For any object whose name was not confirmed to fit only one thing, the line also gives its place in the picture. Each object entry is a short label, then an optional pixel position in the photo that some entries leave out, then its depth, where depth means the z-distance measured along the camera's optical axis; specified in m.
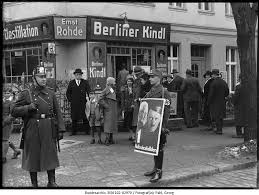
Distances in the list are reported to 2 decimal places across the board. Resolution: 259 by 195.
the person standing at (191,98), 14.03
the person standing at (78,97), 12.49
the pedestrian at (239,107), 11.95
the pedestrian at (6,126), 8.65
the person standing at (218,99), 12.82
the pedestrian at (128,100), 10.98
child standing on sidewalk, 10.87
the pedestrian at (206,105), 13.72
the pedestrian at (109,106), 10.70
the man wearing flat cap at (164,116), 7.19
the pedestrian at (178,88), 14.59
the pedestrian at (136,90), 10.51
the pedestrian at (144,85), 10.35
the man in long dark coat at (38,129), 6.59
